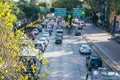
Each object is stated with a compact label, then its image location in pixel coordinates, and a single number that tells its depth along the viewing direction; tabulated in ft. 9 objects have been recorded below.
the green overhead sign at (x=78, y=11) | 263.49
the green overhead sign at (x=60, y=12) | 260.68
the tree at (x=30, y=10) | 307.99
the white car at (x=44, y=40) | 184.36
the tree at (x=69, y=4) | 308.81
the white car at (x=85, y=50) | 158.20
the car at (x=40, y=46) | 160.10
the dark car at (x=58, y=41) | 197.81
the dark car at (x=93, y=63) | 117.50
